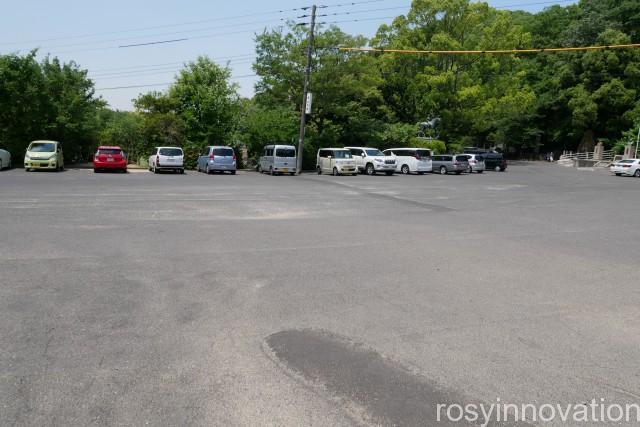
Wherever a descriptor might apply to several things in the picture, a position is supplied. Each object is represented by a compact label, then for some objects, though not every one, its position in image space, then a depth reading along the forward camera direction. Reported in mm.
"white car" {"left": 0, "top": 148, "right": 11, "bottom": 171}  28547
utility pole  35750
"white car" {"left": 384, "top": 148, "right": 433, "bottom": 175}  38375
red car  30375
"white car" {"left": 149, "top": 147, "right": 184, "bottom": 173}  31453
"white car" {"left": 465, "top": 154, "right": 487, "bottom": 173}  43312
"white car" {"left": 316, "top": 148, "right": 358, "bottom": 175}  34438
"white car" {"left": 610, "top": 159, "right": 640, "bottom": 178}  42750
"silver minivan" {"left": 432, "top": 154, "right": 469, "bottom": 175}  40375
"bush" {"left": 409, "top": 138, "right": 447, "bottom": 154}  47272
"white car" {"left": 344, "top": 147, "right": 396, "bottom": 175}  36094
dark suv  46844
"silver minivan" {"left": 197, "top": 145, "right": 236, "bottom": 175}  32875
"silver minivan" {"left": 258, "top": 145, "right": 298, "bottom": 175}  34000
